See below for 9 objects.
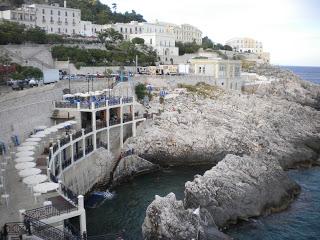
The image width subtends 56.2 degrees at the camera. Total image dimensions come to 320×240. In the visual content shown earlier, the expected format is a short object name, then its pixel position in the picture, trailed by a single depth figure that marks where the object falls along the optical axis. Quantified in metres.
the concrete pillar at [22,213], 15.01
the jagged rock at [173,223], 20.17
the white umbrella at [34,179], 18.16
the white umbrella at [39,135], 25.49
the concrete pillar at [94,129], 30.78
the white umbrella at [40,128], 27.65
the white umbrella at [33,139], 24.66
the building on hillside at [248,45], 140.33
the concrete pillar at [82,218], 16.93
